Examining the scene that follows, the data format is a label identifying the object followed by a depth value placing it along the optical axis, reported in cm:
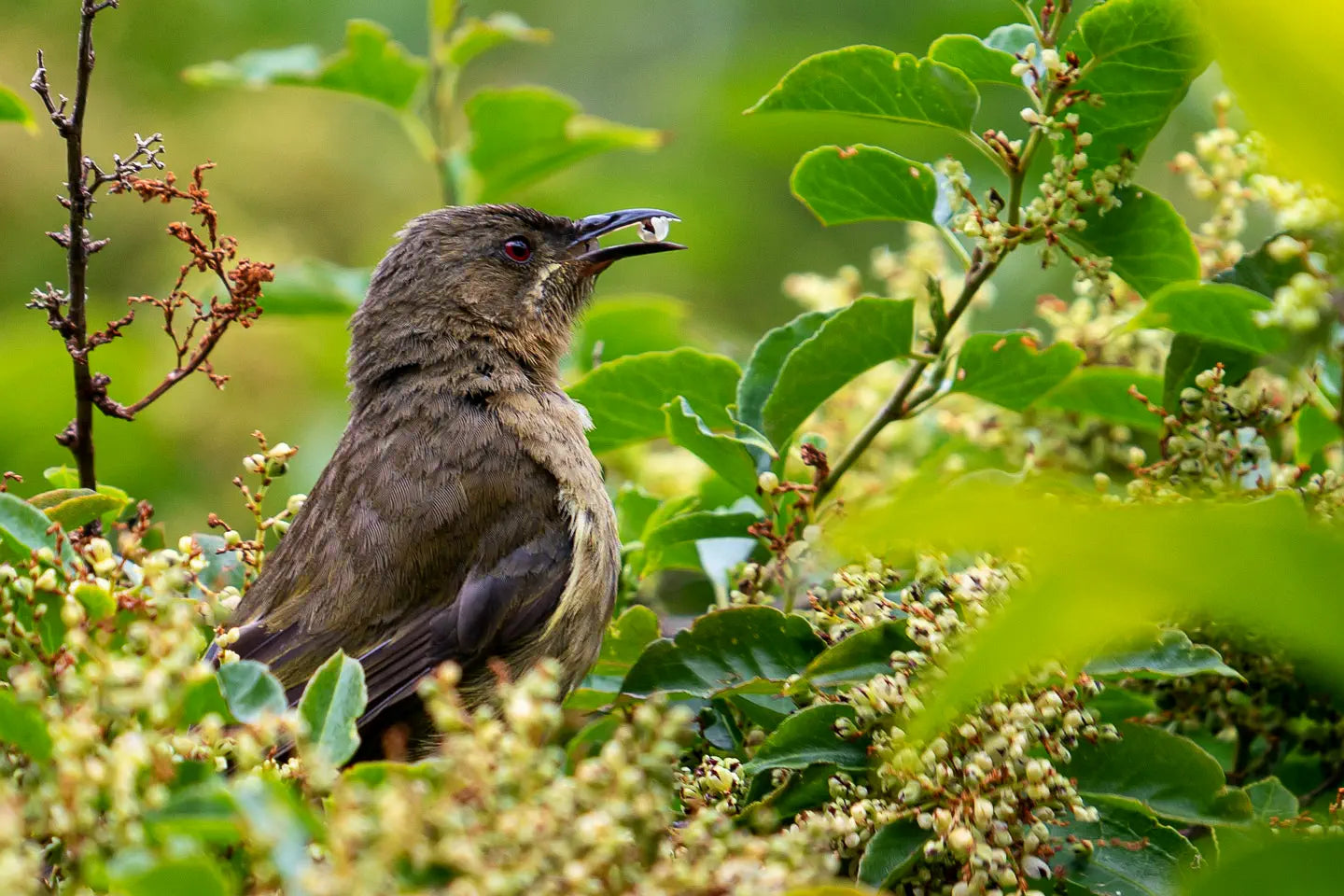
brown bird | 784
